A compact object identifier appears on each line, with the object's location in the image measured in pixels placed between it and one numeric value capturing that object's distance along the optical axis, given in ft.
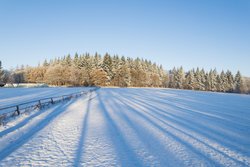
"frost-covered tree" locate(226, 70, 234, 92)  321.24
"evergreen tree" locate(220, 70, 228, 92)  322.14
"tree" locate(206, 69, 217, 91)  329.38
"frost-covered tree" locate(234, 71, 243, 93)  316.81
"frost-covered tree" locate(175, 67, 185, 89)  352.24
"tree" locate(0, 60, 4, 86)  243.44
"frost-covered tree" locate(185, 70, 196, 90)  335.26
